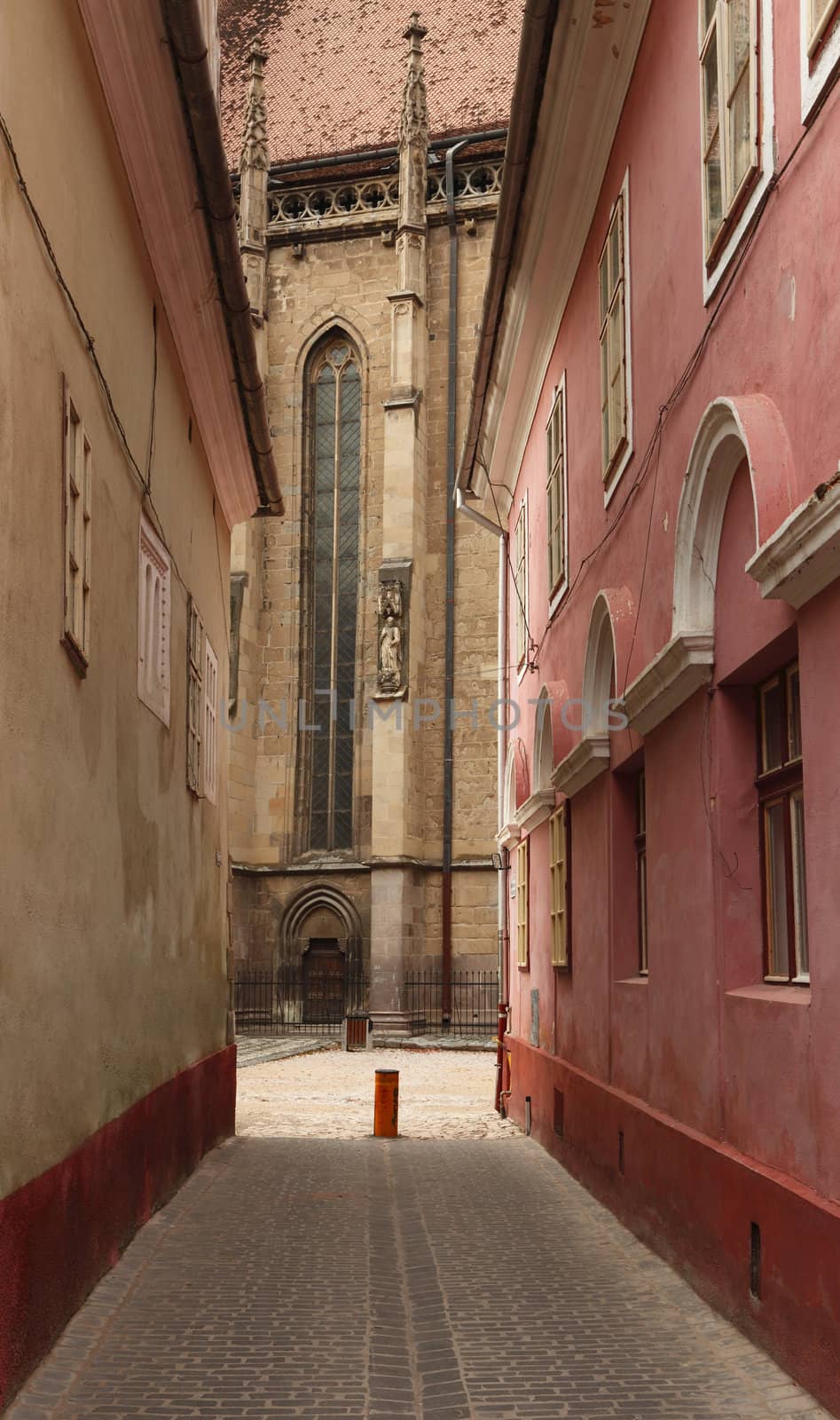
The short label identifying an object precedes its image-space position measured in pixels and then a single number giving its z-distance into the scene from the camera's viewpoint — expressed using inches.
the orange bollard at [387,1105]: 543.8
